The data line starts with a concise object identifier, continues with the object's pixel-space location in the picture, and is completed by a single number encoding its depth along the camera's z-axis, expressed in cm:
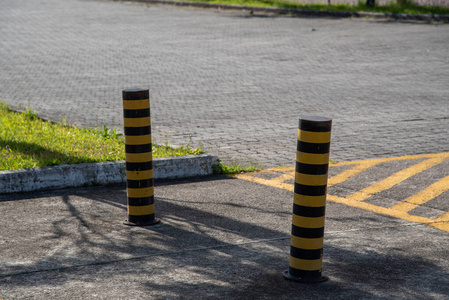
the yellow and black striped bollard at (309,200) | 777
